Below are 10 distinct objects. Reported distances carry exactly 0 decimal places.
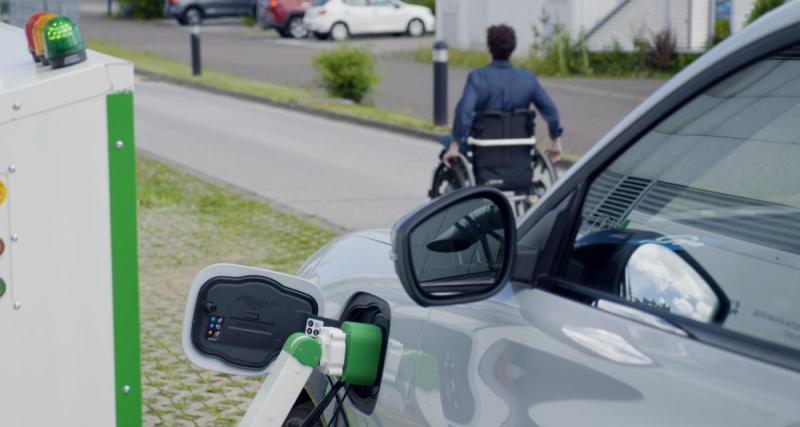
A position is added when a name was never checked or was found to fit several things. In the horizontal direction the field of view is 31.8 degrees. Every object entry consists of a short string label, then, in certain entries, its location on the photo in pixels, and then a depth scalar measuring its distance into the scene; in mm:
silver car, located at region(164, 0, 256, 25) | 48281
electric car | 2176
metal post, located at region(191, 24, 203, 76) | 26047
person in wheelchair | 9914
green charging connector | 3072
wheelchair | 9930
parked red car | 40844
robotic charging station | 3471
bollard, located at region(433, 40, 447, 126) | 17891
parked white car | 39625
